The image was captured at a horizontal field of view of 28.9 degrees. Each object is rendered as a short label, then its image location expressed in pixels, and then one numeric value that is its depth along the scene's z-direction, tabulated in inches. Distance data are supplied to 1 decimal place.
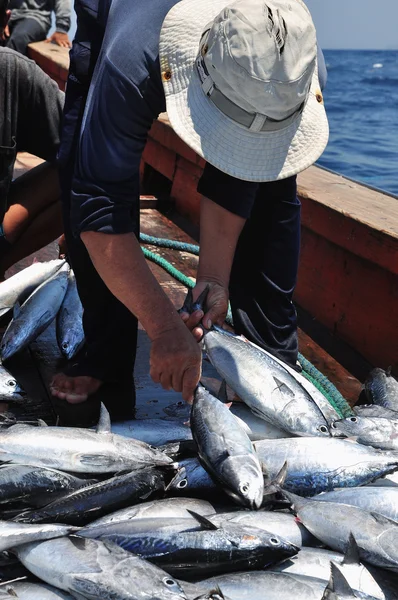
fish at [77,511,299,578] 83.7
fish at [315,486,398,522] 95.6
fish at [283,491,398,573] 85.9
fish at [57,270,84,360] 145.5
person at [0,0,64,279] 157.6
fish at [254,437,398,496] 101.0
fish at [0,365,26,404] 126.4
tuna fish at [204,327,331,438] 110.9
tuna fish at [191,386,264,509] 90.5
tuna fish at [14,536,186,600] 76.2
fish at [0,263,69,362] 142.1
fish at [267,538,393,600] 82.7
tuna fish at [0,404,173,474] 103.1
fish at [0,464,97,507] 95.7
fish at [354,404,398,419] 122.1
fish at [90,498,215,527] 91.5
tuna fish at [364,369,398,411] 128.7
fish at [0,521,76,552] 83.4
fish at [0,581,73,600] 79.4
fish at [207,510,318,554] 89.4
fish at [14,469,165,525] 92.2
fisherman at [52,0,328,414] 88.1
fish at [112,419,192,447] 115.3
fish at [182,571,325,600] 79.0
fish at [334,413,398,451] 111.6
